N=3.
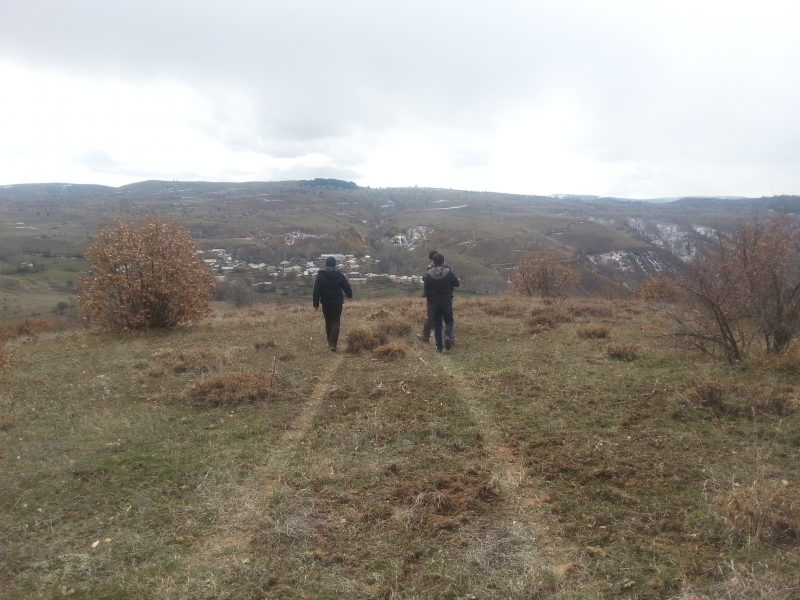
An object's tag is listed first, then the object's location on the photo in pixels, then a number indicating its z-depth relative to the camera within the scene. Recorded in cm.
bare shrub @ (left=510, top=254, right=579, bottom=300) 2608
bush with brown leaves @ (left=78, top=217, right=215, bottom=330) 1496
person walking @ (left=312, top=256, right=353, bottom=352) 1148
